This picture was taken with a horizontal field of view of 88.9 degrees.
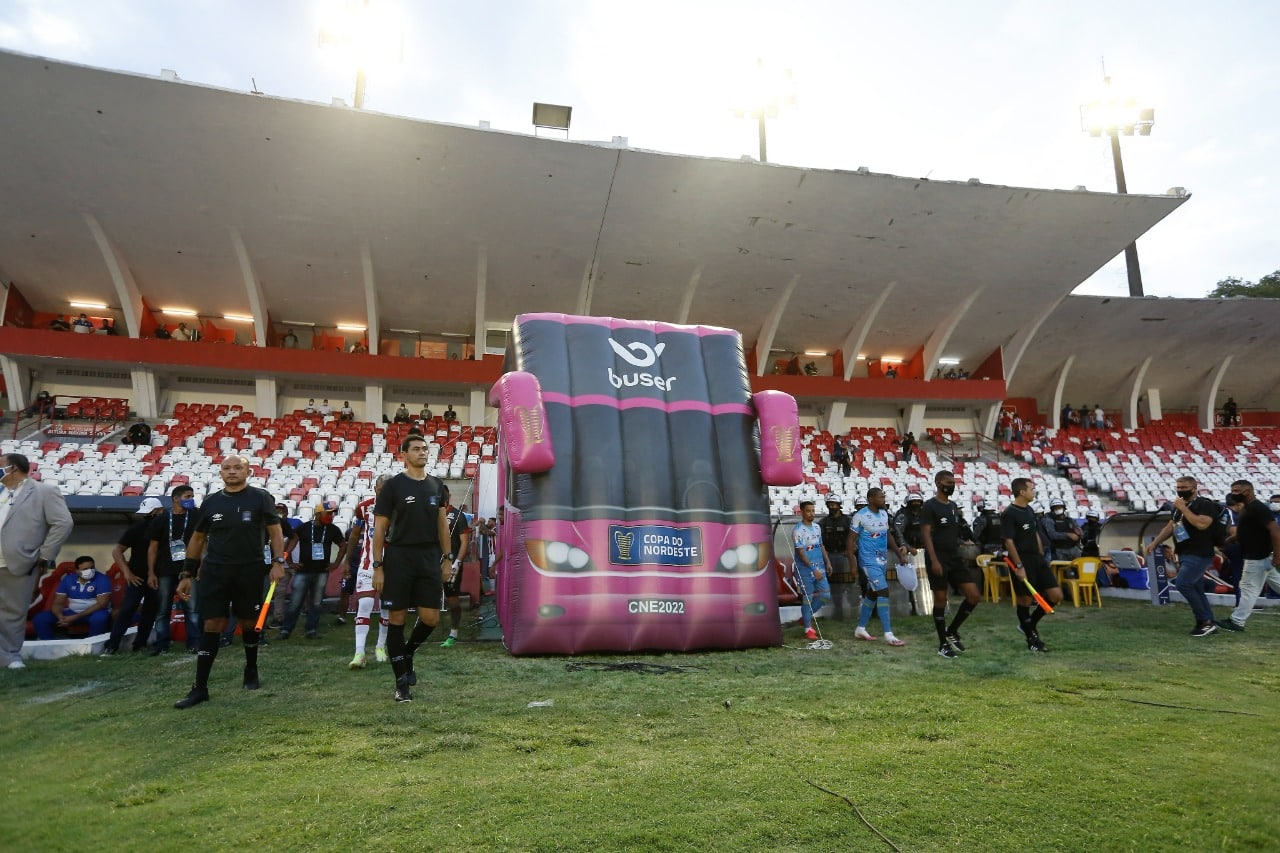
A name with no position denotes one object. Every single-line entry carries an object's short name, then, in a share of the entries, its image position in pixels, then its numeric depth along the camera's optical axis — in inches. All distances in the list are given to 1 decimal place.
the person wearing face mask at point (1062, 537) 441.1
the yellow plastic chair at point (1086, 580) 395.5
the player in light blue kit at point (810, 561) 308.7
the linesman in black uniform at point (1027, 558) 249.0
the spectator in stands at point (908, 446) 870.2
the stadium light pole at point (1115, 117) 1001.5
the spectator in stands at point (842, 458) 762.8
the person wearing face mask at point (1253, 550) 268.4
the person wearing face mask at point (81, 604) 263.6
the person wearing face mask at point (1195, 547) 272.8
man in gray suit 222.8
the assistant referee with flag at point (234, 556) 182.2
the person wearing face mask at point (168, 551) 254.8
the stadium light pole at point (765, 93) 911.7
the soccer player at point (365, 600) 231.5
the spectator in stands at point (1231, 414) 1153.4
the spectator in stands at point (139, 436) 678.6
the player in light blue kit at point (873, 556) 275.9
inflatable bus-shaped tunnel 245.1
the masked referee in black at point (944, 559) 246.2
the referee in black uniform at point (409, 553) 177.6
